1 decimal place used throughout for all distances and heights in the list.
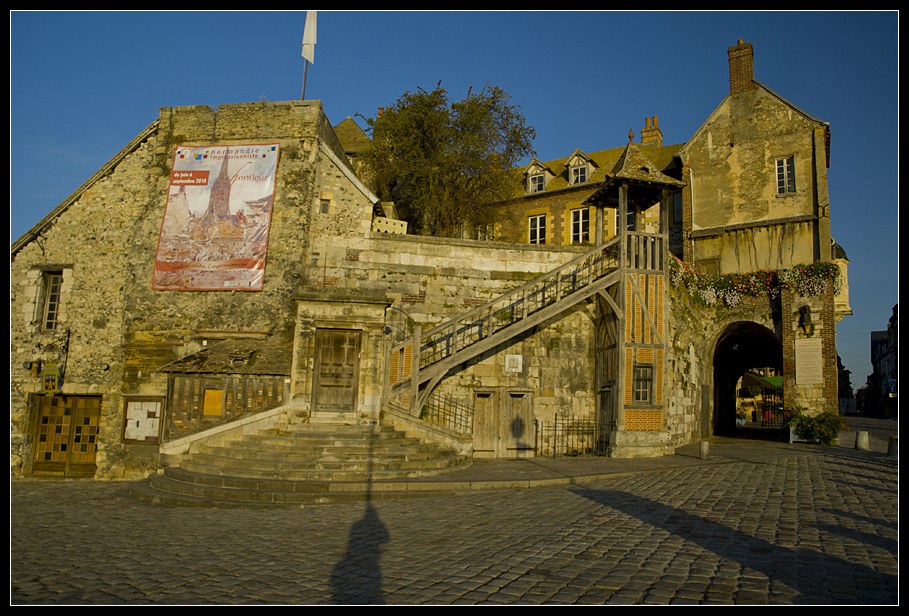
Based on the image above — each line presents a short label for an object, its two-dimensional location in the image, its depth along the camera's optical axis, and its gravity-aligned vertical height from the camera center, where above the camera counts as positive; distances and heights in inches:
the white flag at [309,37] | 725.3 +406.3
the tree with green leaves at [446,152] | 903.7 +346.3
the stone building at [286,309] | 588.1 +70.8
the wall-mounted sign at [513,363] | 645.3 +23.5
